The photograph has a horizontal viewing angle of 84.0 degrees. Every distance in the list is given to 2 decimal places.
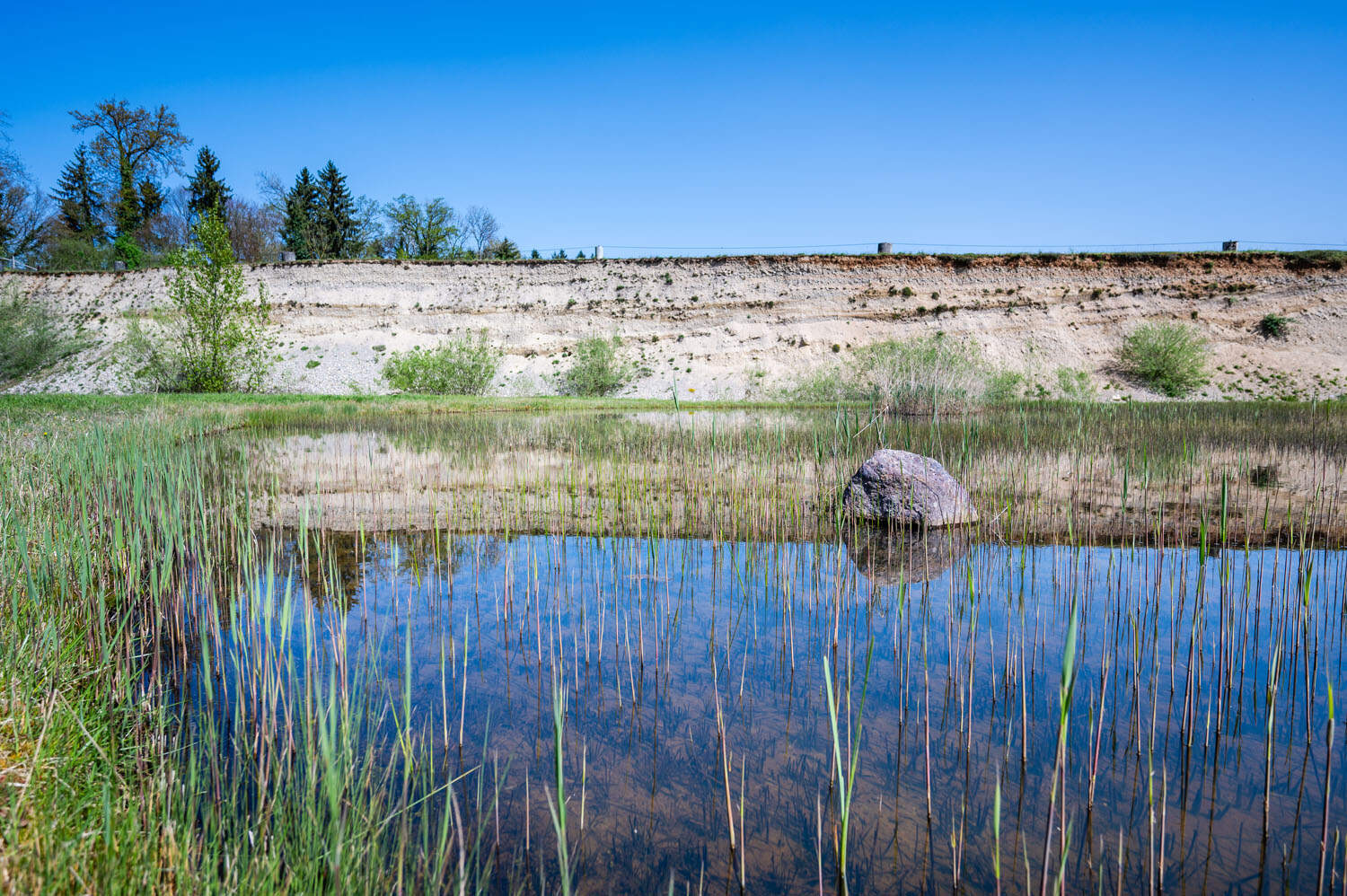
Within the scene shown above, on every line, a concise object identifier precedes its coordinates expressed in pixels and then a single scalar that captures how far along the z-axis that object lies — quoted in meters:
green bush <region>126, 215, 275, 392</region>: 28.02
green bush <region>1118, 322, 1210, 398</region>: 28.91
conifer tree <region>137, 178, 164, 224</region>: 52.91
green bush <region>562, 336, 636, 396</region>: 31.33
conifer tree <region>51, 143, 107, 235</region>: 53.44
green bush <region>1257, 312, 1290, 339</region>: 30.80
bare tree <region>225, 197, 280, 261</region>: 57.28
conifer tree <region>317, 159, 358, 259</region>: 56.88
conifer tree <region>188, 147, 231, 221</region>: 56.28
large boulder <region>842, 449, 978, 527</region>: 6.75
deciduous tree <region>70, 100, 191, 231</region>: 48.81
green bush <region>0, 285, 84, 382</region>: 32.41
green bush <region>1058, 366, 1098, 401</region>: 28.62
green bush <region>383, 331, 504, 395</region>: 30.00
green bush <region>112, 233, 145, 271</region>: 48.62
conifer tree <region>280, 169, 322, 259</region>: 55.88
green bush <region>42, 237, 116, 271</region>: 48.34
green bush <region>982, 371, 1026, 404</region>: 23.88
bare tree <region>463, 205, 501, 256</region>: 64.69
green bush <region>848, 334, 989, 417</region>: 20.78
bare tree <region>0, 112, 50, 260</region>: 45.97
